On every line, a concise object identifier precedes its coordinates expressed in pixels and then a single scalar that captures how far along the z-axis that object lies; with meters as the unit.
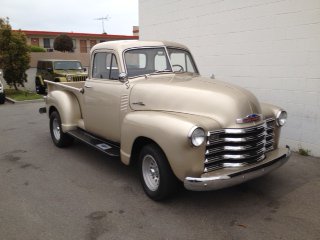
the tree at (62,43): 36.97
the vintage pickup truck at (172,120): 3.84
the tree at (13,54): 16.23
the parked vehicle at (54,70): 16.48
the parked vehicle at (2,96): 14.25
